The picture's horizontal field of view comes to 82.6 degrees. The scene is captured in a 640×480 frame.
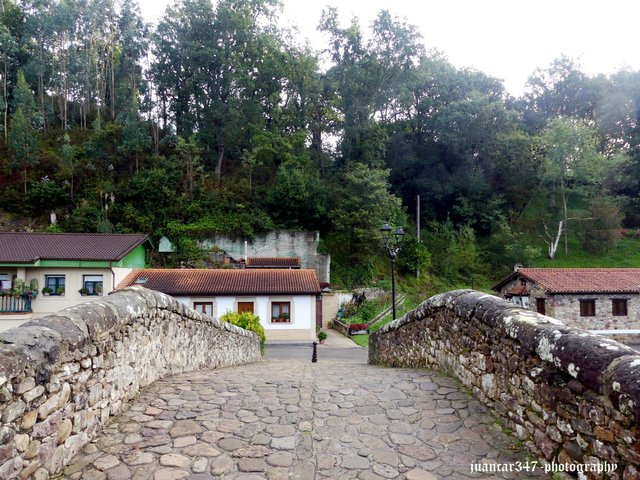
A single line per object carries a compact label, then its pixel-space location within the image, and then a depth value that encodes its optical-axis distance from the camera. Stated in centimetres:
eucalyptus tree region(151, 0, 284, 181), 2994
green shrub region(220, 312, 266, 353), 1266
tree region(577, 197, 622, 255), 2977
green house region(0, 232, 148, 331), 1753
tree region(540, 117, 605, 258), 2953
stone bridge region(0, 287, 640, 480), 213
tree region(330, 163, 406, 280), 2538
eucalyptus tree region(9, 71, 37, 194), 2948
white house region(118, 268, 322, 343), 1852
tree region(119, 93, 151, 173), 3028
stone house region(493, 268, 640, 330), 1812
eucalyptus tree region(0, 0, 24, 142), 3522
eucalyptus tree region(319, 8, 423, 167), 3067
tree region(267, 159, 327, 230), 2716
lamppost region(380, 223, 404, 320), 1157
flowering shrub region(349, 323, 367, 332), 2034
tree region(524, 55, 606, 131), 3753
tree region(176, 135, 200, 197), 2878
